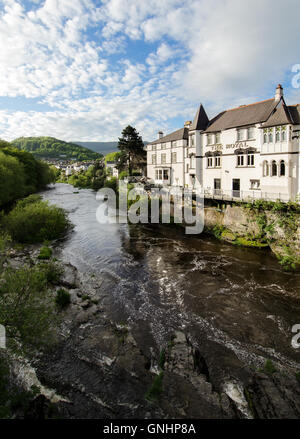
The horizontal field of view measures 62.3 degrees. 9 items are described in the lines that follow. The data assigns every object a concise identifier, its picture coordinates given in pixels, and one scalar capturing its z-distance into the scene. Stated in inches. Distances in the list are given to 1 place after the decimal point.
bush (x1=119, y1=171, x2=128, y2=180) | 2519.2
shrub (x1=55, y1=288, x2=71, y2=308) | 619.8
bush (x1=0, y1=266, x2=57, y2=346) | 407.8
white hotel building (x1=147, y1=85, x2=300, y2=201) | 999.6
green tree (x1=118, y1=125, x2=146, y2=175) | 2197.8
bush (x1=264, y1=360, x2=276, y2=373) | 421.4
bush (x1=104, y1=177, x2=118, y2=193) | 2687.0
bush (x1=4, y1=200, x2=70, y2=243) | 1111.0
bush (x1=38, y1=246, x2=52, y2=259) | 922.1
